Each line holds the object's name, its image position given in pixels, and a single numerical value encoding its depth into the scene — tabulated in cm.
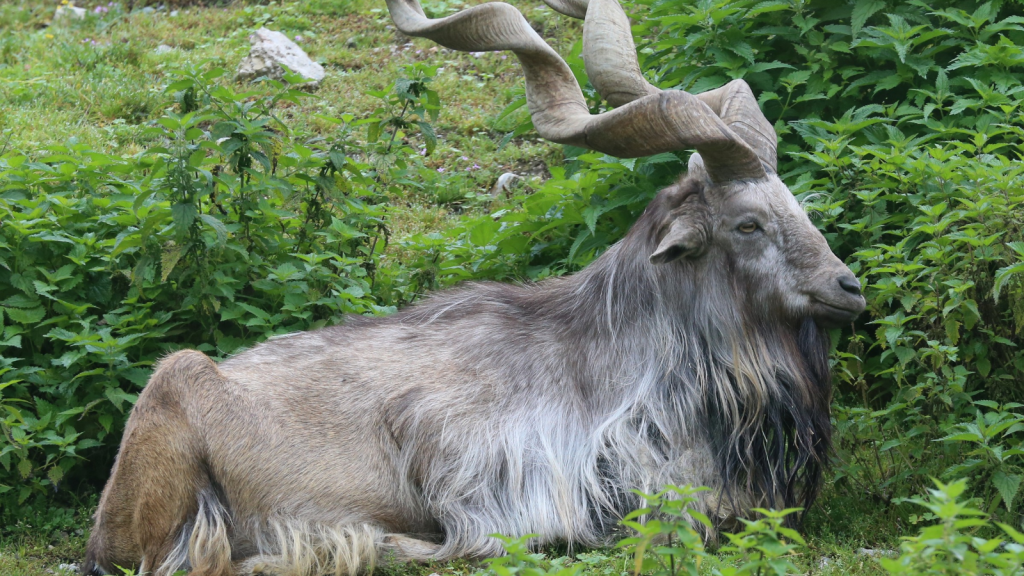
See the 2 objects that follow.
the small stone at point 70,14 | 2725
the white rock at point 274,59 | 2325
